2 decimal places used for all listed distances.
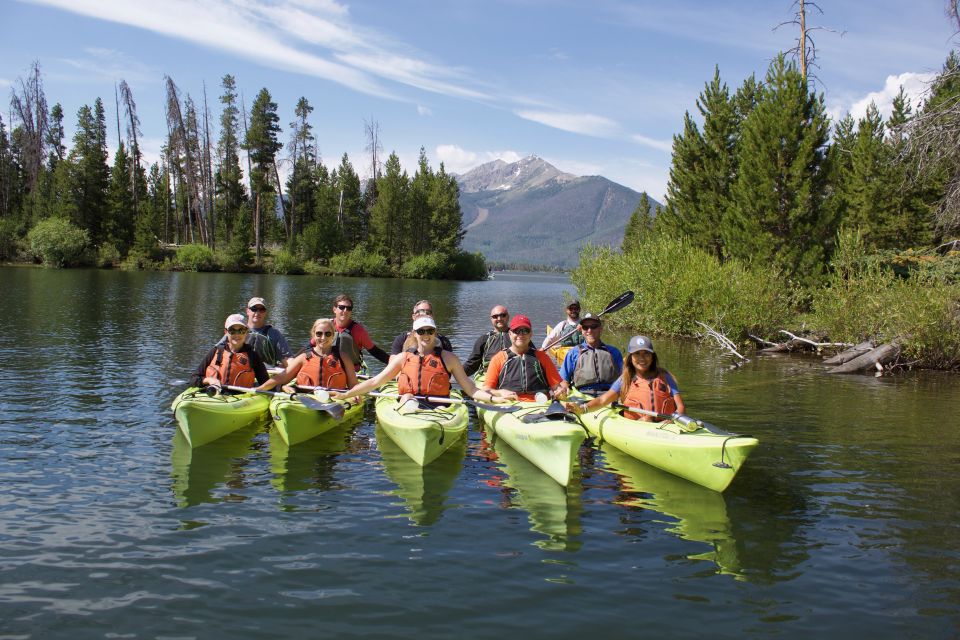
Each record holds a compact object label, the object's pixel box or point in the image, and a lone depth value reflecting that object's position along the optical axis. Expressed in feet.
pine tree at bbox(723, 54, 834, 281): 79.77
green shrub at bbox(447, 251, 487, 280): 262.88
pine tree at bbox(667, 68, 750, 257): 110.22
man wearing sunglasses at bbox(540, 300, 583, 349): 48.14
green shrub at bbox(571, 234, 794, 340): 72.49
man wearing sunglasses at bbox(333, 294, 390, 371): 37.93
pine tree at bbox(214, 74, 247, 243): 230.27
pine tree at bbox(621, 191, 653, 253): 241.72
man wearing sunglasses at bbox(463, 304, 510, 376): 38.45
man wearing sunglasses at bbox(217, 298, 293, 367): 37.88
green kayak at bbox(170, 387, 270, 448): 30.01
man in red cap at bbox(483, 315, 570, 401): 32.99
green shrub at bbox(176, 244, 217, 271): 199.21
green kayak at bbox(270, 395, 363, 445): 30.91
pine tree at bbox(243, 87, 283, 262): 216.74
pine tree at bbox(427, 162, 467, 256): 257.14
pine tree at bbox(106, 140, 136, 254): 206.28
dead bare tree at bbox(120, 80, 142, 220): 222.48
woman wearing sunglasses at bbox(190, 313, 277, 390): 33.40
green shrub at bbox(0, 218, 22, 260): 186.29
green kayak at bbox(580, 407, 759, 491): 25.00
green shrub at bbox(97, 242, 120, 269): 194.90
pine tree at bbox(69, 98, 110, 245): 201.98
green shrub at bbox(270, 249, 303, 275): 212.84
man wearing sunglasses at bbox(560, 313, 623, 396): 35.63
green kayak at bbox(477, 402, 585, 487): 25.80
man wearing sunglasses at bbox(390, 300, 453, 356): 34.86
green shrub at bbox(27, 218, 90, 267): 178.81
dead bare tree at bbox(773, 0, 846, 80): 90.17
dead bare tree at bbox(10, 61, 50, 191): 229.66
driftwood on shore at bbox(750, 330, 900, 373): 57.72
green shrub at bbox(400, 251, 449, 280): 243.19
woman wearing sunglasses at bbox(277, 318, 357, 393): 34.74
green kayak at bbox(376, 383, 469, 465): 28.12
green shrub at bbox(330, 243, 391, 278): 228.43
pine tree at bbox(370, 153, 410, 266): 246.88
